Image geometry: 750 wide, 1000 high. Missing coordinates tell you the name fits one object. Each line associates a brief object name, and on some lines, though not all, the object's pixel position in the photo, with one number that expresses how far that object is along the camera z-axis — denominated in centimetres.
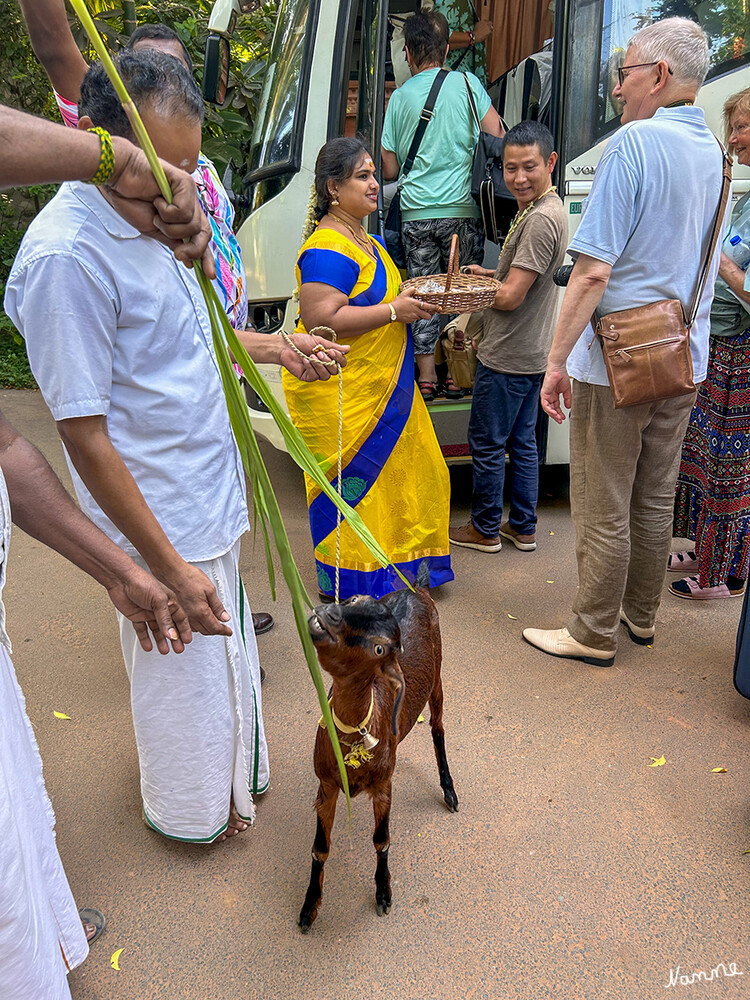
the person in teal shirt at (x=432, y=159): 410
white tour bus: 356
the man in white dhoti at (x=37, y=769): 119
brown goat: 154
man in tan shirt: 347
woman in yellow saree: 297
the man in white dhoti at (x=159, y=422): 147
